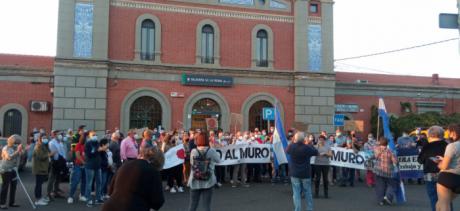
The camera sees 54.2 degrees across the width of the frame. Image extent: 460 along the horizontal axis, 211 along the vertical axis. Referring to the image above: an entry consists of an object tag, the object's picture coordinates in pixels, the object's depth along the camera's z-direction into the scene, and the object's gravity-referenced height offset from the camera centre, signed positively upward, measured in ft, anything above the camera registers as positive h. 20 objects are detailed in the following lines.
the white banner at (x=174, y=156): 48.93 -3.16
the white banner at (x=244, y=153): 55.16 -3.16
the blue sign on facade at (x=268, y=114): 84.02 +2.69
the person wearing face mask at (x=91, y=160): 39.93 -3.02
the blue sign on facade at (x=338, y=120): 93.11 +1.77
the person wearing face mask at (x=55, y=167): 42.63 -3.94
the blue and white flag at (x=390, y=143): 43.75 -1.44
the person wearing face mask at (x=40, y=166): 40.45 -3.61
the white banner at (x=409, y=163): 60.50 -4.49
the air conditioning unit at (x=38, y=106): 88.74 +3.91
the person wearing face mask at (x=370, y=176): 57.88 -6.01
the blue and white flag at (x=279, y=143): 49.80 -1.62
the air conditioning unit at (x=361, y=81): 113.07 +12.48
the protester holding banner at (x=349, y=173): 58.24 -5.71
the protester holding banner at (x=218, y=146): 54.10 -3.60
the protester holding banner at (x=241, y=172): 54.95 -5.48
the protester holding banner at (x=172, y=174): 49.97 -5.27
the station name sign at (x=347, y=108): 106.81 +5.10
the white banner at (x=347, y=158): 56.95 -3.69
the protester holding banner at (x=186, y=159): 51.39 -3.62
